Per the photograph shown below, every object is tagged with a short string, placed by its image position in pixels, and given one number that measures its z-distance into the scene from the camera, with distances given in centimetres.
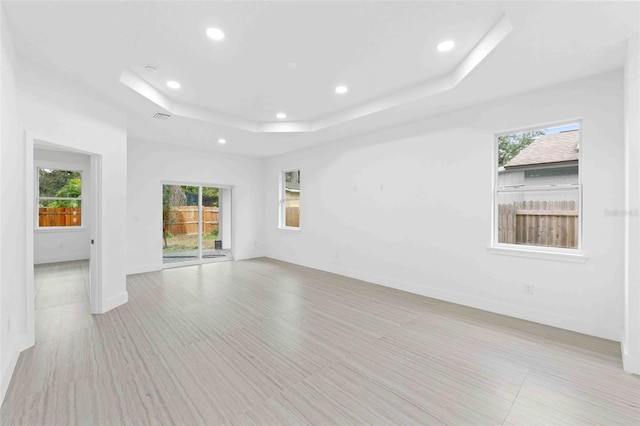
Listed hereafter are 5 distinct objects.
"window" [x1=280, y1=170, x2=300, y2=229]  722
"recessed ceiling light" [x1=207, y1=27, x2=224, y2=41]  258
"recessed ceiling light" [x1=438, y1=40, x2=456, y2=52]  279
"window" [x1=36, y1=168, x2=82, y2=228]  700
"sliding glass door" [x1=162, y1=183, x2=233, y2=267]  664
